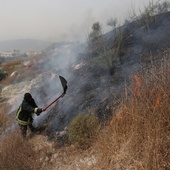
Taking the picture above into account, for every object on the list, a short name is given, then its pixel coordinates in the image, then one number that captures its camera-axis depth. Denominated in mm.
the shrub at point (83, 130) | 5445
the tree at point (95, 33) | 15417
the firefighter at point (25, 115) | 7086
